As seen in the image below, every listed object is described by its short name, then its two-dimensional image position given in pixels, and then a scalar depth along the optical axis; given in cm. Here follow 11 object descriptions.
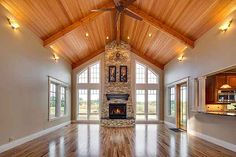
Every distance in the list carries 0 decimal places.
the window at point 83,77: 879
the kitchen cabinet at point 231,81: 547
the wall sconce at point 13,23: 391
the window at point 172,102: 761
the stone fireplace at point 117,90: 815
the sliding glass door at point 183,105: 637
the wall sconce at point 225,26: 384
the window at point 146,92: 873
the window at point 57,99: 645
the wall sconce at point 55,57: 630
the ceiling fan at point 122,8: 466
